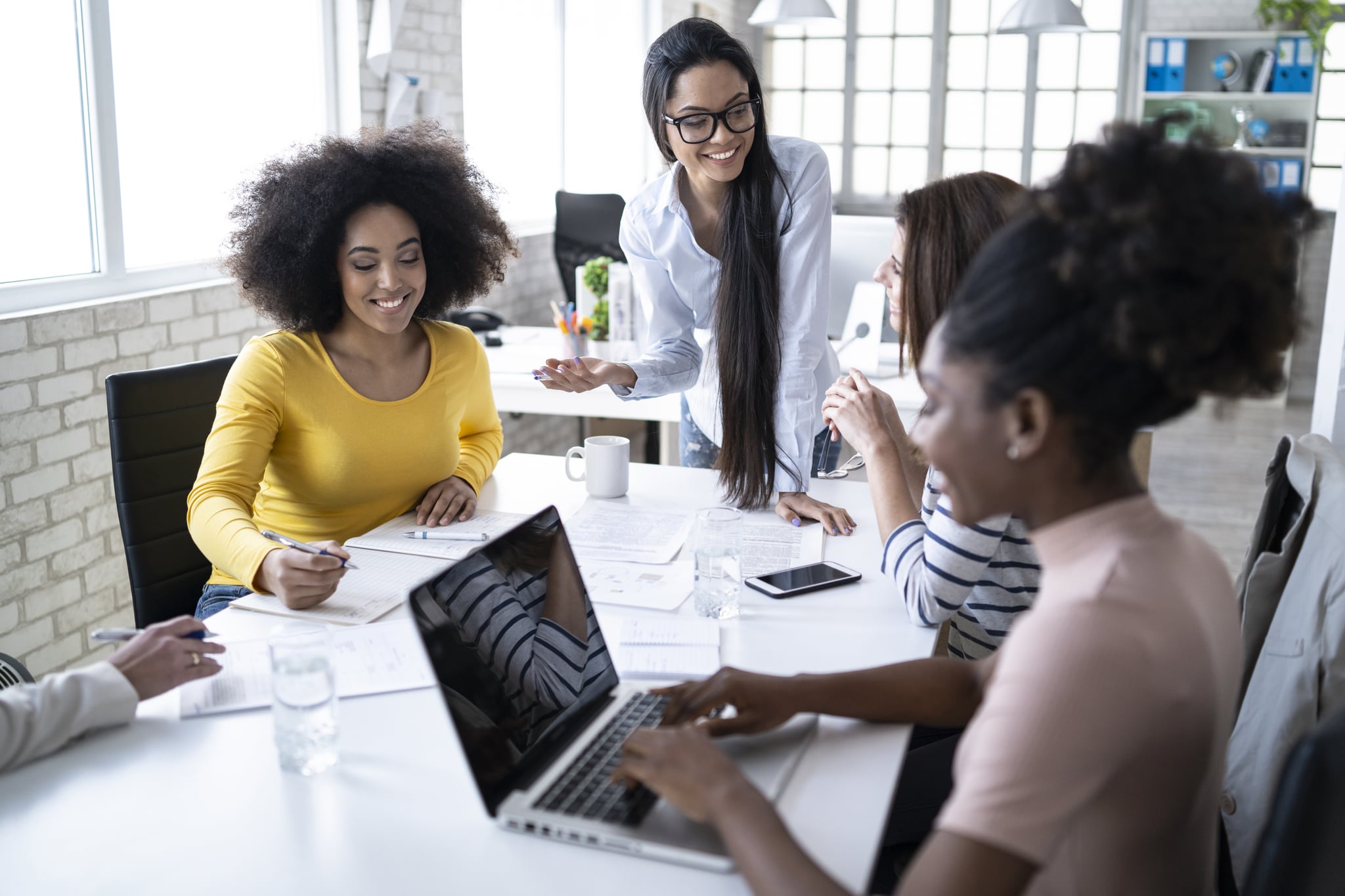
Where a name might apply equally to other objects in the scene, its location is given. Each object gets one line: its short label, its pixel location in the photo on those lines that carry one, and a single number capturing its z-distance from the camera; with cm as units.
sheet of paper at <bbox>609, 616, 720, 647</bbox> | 138
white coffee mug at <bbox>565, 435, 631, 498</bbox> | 199
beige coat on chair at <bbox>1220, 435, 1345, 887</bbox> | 126
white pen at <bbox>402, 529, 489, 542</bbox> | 178
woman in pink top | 72
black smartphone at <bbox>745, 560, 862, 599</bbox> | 155
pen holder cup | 336
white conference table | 91
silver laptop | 97
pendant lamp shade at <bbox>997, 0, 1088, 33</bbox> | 492
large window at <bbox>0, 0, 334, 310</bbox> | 249
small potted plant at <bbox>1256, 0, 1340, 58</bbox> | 629
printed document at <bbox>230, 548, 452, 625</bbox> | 147
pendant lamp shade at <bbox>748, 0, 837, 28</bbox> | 498
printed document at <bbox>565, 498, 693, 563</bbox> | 171
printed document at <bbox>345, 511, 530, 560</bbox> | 173
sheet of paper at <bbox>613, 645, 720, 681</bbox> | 130
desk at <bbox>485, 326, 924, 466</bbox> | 296
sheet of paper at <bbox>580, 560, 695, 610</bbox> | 152
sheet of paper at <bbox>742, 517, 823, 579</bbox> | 168
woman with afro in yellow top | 180
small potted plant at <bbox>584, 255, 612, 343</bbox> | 354
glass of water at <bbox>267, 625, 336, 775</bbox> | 108
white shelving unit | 658
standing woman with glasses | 208
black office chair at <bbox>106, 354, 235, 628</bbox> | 188
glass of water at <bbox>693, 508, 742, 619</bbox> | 147
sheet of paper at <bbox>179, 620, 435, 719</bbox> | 123
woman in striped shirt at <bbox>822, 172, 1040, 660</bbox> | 135
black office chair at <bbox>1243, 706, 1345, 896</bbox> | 82
